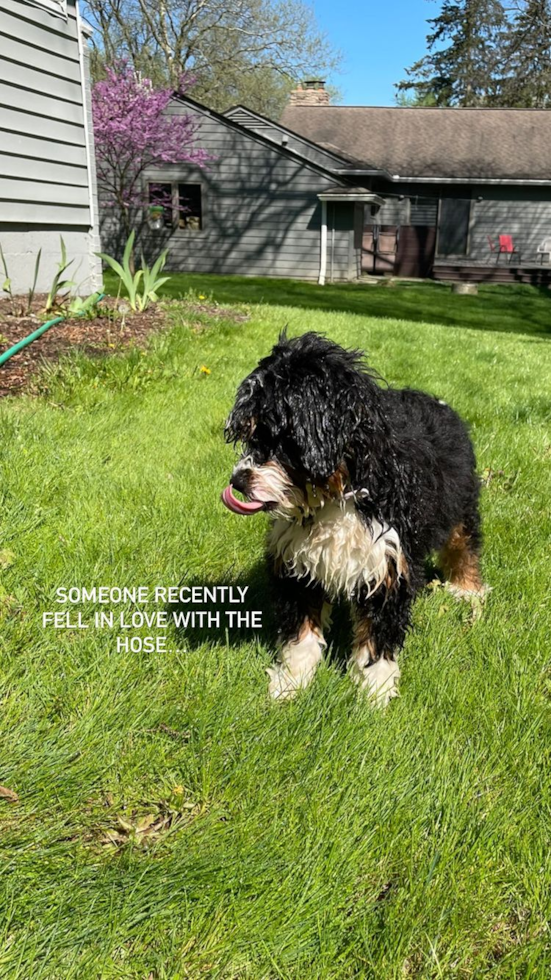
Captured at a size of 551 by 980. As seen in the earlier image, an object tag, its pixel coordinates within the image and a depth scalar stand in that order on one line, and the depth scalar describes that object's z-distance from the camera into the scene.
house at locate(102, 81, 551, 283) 23.41
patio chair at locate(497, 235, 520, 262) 27.91
